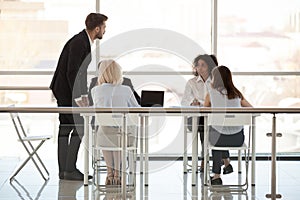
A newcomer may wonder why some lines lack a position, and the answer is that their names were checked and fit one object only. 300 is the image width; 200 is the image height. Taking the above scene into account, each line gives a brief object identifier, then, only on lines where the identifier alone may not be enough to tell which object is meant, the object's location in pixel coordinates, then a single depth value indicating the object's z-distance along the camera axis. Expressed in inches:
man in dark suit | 297.9
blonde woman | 271.9
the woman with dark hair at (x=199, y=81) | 318.9
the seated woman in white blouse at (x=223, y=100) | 274.9
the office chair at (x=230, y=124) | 257.8
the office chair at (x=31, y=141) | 291.9
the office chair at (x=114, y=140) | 255.3
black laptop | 294.4
